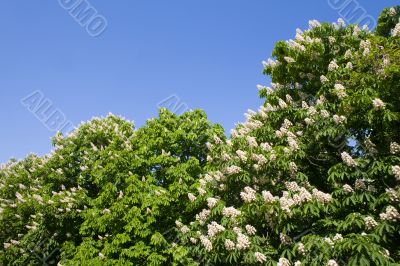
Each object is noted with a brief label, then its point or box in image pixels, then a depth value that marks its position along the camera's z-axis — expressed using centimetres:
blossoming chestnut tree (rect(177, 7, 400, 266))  890
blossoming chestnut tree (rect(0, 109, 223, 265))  1611
